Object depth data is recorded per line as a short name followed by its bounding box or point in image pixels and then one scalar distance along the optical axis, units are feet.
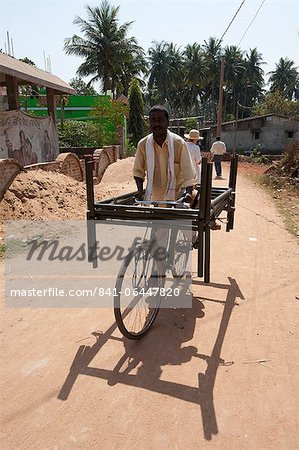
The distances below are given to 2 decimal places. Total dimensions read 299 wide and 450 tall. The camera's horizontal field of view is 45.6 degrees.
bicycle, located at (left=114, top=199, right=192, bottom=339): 9.58
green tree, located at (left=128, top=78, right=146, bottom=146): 86.69
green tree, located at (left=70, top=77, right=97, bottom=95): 195.33
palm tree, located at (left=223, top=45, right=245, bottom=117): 162.09
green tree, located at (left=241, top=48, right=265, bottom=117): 171.32
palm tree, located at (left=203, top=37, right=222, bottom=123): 154.20
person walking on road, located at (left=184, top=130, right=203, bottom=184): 23.15
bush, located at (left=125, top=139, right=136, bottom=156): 73.21
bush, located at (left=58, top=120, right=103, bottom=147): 65.00
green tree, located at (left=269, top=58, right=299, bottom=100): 187.42
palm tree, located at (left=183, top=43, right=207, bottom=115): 148.77
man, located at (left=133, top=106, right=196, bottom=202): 10.60
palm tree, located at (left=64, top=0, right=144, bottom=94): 101.81
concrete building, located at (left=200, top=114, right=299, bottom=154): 99.25
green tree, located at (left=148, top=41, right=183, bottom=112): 146.41
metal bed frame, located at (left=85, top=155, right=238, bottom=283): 8.89
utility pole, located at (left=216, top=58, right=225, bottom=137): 74.77
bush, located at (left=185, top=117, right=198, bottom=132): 107.76
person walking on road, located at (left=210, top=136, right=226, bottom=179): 44.84
